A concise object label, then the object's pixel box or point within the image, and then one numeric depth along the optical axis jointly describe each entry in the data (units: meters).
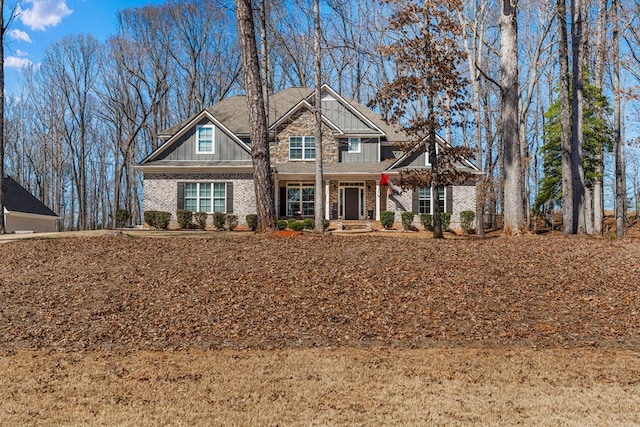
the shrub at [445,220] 22.39
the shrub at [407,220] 22.09
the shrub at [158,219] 21.62
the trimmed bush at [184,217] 21.77
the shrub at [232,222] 21.83
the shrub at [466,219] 22.44
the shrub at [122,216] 23.69
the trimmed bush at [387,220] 22.12
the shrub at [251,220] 21.86
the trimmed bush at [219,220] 21.79
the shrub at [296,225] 20.72
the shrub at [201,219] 22.05
